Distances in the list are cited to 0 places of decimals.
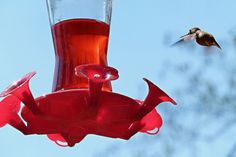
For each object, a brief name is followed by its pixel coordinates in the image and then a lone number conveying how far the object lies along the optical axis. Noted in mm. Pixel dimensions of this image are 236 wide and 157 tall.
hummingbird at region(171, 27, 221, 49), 3272
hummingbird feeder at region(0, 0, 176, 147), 2797
